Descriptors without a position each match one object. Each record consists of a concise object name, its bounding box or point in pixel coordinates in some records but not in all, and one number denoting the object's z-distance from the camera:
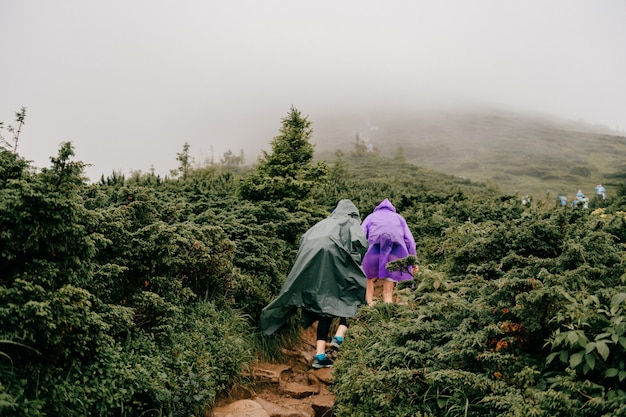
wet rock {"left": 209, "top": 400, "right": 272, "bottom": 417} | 4.17
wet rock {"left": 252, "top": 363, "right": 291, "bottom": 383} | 5.16
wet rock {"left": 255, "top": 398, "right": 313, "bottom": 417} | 4.44
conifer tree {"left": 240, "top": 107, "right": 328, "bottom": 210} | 9.94
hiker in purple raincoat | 6.89
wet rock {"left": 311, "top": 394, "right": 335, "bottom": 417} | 4.52
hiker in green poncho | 5.85
